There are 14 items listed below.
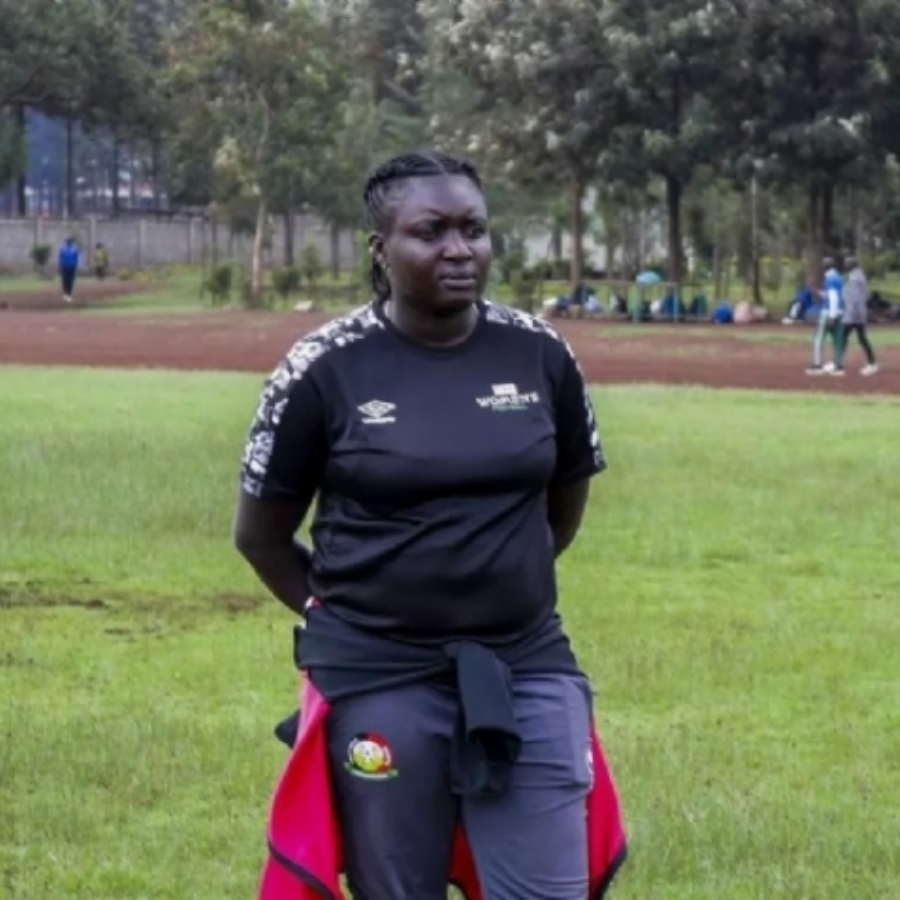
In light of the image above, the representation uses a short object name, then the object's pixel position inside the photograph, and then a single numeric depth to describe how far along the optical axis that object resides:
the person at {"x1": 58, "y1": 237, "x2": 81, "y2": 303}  58.88
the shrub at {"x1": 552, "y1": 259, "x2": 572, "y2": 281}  65.94
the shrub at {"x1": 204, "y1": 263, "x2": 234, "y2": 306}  56.19
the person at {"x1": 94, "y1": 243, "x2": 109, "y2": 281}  73.31
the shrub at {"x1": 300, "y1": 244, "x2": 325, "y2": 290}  58.50
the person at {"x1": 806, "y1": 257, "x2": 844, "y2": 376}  31.86
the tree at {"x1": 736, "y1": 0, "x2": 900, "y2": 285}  47.50
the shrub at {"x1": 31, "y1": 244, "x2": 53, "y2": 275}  73.06
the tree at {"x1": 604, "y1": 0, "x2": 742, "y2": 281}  48.19
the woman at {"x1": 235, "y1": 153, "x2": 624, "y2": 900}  4.64
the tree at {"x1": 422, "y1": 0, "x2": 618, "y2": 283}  50.03
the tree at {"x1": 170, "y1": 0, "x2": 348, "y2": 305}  56.41
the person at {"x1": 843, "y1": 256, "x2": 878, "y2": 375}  32.41
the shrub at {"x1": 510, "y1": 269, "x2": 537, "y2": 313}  51.03
